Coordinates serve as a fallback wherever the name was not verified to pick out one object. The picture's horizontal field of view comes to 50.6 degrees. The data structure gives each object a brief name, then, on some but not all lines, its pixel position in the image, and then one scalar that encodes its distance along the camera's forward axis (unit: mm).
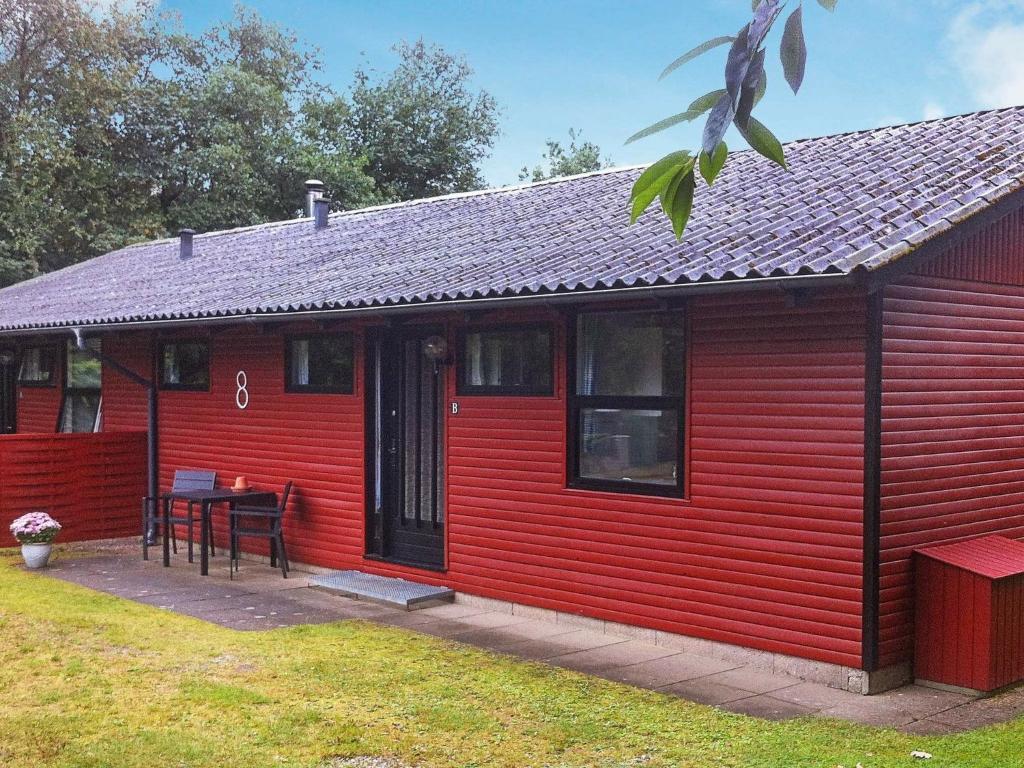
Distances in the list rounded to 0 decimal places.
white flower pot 10352
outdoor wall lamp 8859
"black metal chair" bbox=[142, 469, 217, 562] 10961
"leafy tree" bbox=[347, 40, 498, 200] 33750
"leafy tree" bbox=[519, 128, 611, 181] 36344
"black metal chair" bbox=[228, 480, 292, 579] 9914
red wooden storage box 6109
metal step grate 8477
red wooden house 6363
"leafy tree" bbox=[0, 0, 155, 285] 24766
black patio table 10000
